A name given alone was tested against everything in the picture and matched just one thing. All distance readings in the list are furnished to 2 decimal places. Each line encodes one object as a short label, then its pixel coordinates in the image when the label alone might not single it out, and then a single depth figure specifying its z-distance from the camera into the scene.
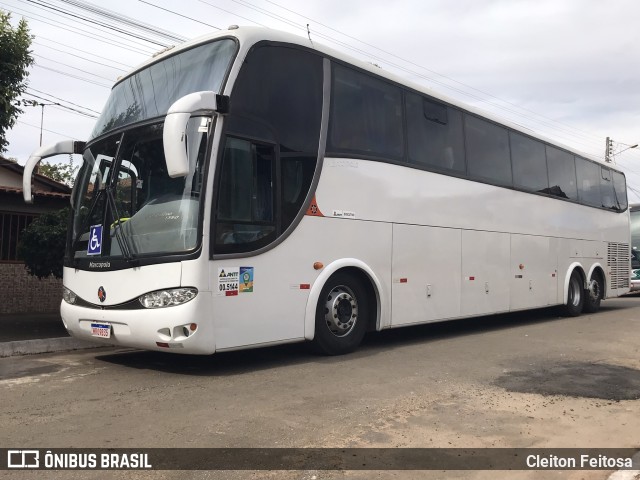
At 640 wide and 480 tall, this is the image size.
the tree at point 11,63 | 8.05
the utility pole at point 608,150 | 39.62
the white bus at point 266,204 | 5.89
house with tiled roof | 12.61
